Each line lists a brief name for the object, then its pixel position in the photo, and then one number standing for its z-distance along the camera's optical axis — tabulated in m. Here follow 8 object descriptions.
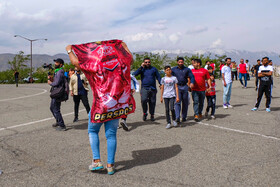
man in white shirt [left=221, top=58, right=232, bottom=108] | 9.68
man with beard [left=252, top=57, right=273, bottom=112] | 8.59
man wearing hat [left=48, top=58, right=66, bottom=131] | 6.44
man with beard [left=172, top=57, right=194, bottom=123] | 7.16
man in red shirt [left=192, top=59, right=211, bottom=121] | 7.49
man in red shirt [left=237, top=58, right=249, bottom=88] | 16.95
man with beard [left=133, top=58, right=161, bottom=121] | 7.54
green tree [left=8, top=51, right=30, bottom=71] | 50.24
